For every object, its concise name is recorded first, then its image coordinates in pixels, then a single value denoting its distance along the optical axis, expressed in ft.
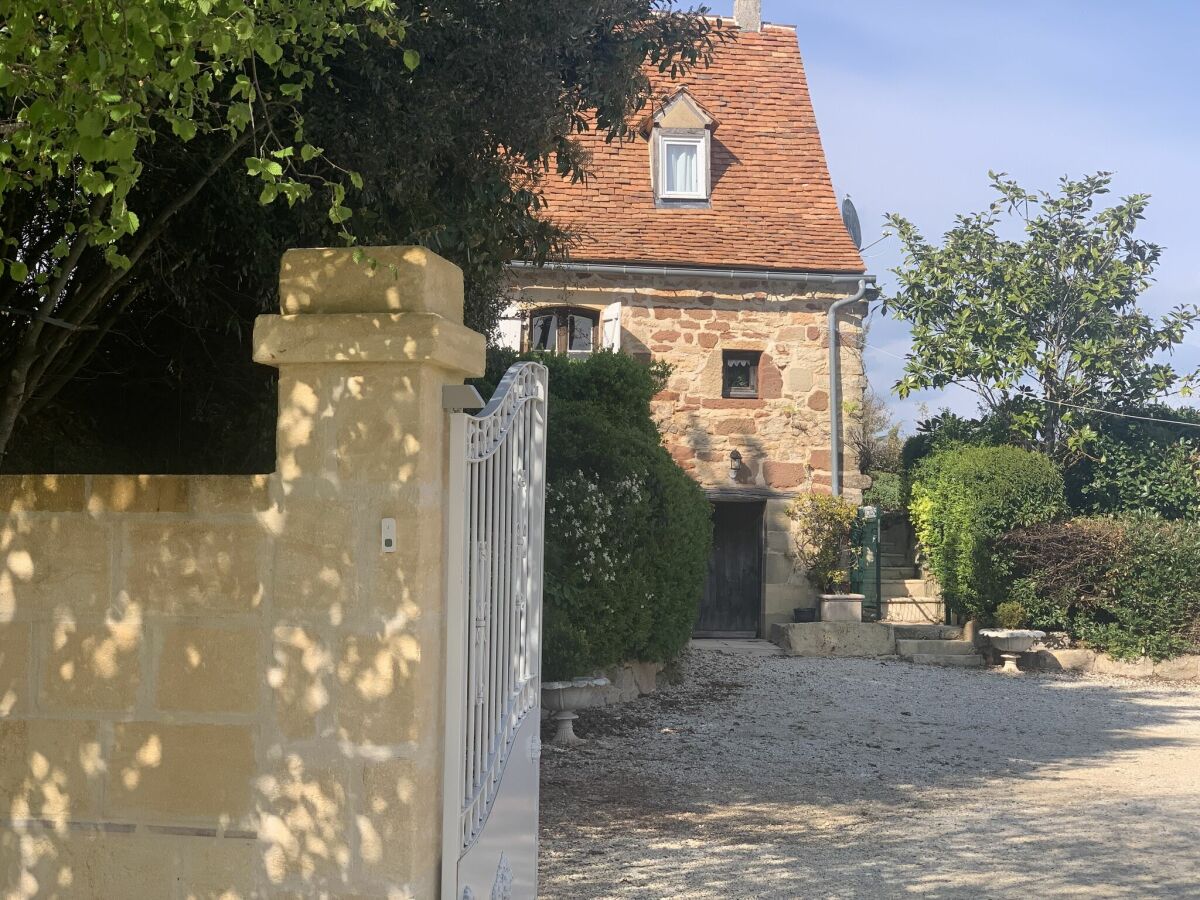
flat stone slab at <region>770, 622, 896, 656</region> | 52.26
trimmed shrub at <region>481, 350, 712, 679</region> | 32.86
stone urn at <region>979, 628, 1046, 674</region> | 48.62
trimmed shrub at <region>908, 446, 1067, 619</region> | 50.90
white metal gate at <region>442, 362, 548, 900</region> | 12.50
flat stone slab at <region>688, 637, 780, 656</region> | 51.61
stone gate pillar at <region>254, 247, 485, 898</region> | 11.85
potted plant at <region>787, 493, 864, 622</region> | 54.49
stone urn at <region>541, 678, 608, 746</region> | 30.76
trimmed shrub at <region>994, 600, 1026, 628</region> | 49.73
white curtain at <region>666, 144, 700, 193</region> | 59.06
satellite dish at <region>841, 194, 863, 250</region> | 64.90
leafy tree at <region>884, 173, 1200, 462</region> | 58.23
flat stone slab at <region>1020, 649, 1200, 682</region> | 48.14
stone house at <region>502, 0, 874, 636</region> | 55.67
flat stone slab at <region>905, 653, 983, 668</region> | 50.67
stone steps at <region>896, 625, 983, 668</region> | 51.11
